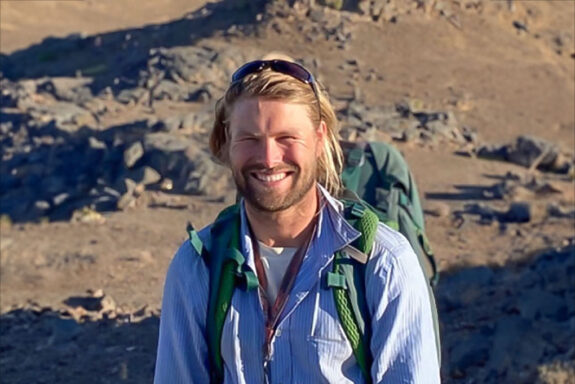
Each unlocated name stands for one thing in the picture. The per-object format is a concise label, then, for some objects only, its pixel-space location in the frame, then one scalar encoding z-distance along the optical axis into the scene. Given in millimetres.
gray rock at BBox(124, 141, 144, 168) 17766
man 2711
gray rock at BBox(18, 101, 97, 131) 21016
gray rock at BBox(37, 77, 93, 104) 24786
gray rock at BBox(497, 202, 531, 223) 14609
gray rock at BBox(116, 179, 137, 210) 15766
